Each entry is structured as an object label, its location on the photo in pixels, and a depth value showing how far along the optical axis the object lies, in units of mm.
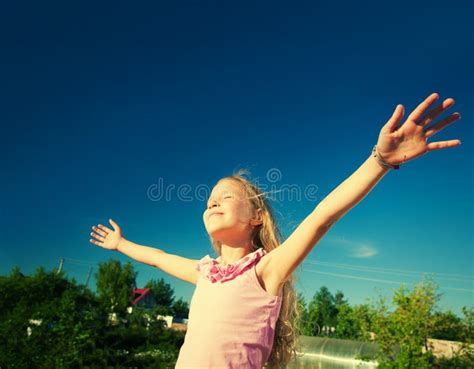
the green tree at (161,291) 45312
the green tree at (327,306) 37119
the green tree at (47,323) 7934
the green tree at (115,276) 30594
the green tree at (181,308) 45362
